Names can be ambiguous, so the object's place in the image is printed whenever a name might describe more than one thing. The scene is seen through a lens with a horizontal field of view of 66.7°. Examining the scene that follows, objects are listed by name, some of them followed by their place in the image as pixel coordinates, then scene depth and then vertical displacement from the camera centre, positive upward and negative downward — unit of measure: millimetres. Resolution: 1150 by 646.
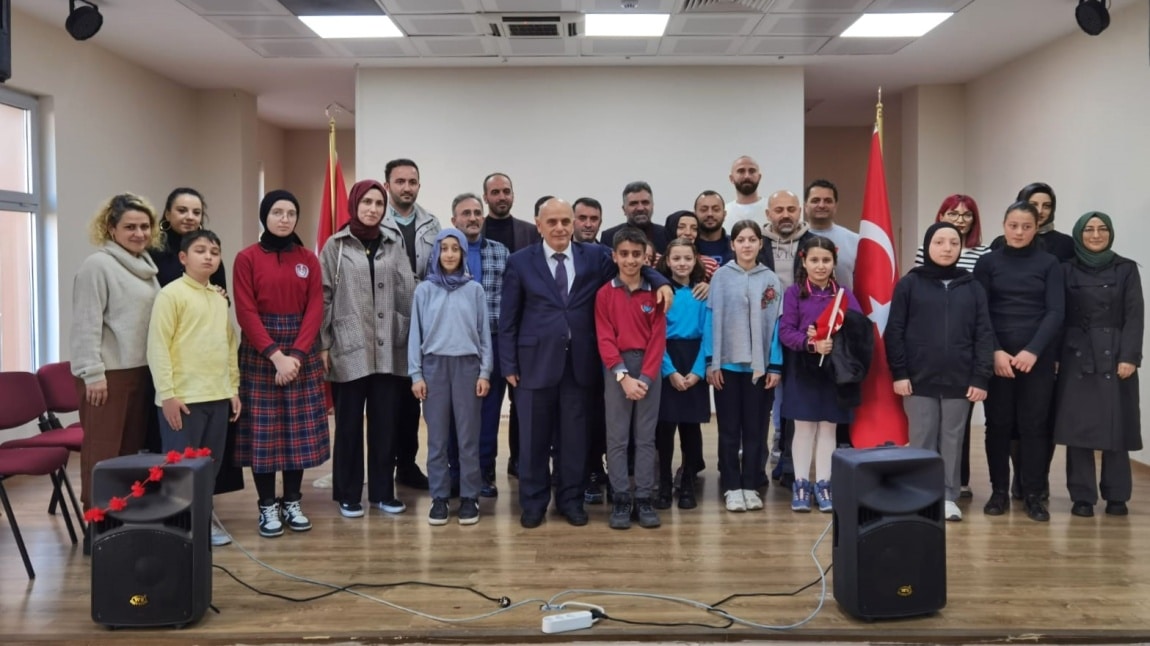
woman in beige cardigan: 3648 -146
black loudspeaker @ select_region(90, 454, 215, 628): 2906 -850
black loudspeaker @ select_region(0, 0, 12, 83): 3066 +889
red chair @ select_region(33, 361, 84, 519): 4676 -523
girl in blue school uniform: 4387 -306
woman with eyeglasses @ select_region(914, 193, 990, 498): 4664 +366
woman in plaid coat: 4258 -212
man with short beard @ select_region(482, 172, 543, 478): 5027 +403
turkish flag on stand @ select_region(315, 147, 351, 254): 6387 +680
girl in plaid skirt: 3980 -279
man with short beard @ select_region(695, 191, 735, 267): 4816 +344
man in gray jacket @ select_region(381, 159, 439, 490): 4664 +389
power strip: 2918 -1109
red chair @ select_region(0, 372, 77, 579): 3699 -691
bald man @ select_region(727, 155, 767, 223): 5215 +592
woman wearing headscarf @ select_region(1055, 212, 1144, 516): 4363 -356
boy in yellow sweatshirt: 3650 -256
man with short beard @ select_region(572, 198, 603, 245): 4859 +408
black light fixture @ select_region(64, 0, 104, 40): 5637 +1783
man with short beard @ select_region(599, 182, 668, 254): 4859 +447
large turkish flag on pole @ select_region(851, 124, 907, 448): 4527 -43
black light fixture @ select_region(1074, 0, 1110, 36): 5633 +1758
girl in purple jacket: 4316 -337
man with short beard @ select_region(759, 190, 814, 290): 4738 +302
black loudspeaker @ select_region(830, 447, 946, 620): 2951 -832
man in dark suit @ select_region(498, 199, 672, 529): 4180 -262
